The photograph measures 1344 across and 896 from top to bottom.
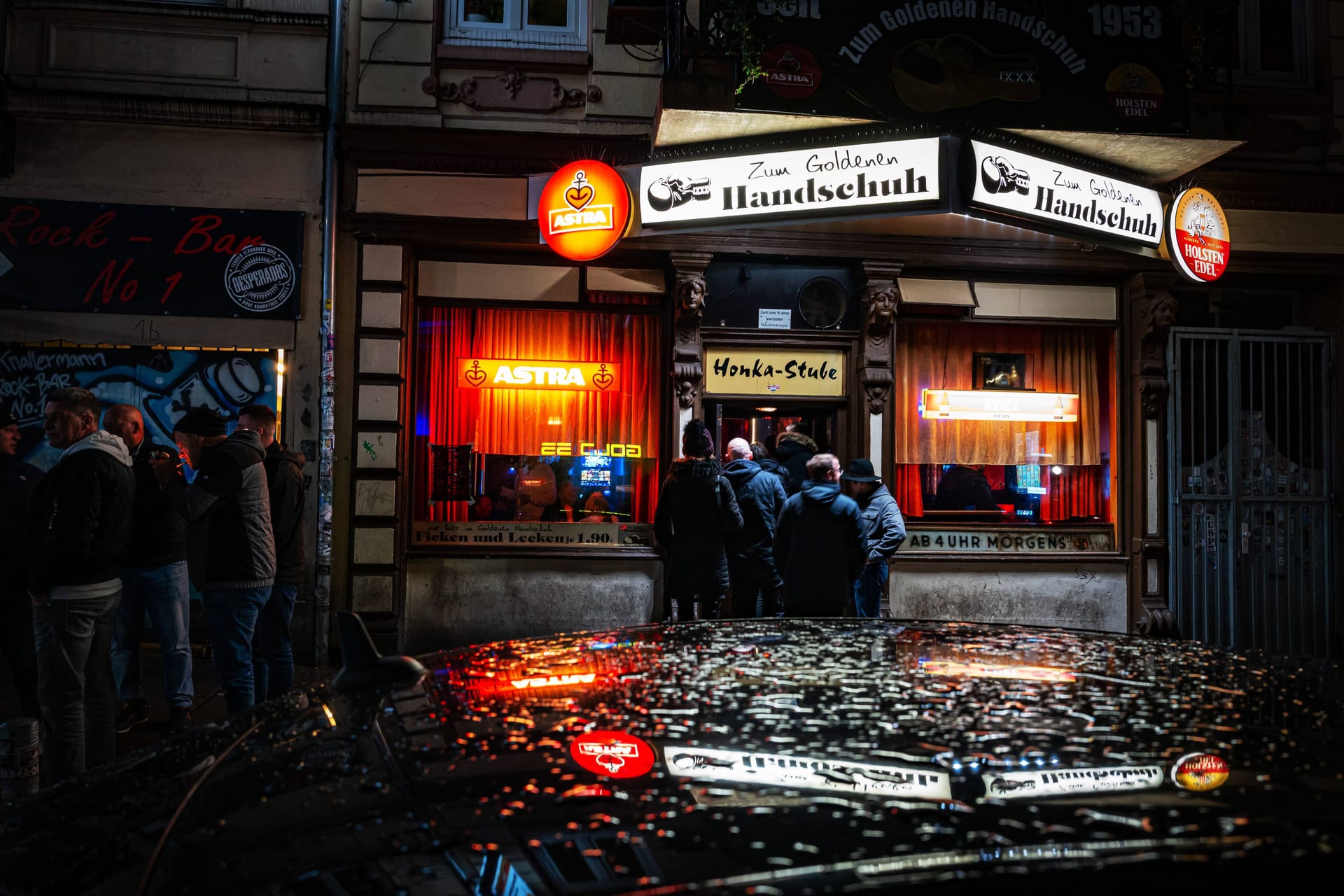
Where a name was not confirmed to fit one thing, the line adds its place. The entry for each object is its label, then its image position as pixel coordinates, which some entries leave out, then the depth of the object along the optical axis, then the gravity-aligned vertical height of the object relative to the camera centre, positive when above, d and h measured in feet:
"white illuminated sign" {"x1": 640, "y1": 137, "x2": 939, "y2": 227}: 24.44 +7.76
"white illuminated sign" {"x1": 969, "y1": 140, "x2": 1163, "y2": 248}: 24.56 +7.74
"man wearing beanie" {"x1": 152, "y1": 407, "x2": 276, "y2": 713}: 16.72 -1.34
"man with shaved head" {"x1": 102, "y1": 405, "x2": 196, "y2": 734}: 17.70 -2.30
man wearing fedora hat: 23.43 -1.26
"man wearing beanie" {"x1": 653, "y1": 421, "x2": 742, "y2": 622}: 23.26 -1.08
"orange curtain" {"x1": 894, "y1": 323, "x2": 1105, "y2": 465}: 30.30 +3.06
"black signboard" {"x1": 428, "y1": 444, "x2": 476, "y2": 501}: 28.81 +0.00
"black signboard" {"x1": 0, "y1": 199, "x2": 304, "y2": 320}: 26.40 +6.00
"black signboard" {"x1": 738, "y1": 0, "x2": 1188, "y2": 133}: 23.95 +10.90
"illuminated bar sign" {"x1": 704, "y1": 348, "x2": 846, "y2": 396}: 29.14 +3.23
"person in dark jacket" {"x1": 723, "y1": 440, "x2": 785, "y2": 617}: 24.34 -1.65
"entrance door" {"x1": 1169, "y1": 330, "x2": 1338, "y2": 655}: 30.32 -0.54
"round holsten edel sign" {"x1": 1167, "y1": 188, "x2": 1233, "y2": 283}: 27.07 +7.16
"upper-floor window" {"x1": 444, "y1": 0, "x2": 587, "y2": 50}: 28.66 +13.88
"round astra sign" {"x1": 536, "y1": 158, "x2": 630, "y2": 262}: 25.17 +7.15
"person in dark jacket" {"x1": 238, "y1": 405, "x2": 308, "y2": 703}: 18.57 -1.83
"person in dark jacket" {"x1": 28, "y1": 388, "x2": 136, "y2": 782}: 14.33 -1.82
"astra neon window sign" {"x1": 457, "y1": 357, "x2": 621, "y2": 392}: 28.99 +3.07
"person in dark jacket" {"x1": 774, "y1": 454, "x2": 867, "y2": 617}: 20.75 -1.67
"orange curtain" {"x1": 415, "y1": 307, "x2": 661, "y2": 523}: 28.86 +2.47
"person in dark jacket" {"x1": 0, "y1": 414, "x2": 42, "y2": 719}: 16.25 -2.08
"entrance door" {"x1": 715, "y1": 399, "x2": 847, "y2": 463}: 29.89 +1.82
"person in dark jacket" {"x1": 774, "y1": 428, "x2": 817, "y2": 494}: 25.89 +0.63
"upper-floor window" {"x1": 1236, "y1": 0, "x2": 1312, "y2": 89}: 30.91 +14.50
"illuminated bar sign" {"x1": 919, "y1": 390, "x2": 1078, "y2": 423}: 30.45 +2.36
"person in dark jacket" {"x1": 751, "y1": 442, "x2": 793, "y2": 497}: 26.02 +0.22
